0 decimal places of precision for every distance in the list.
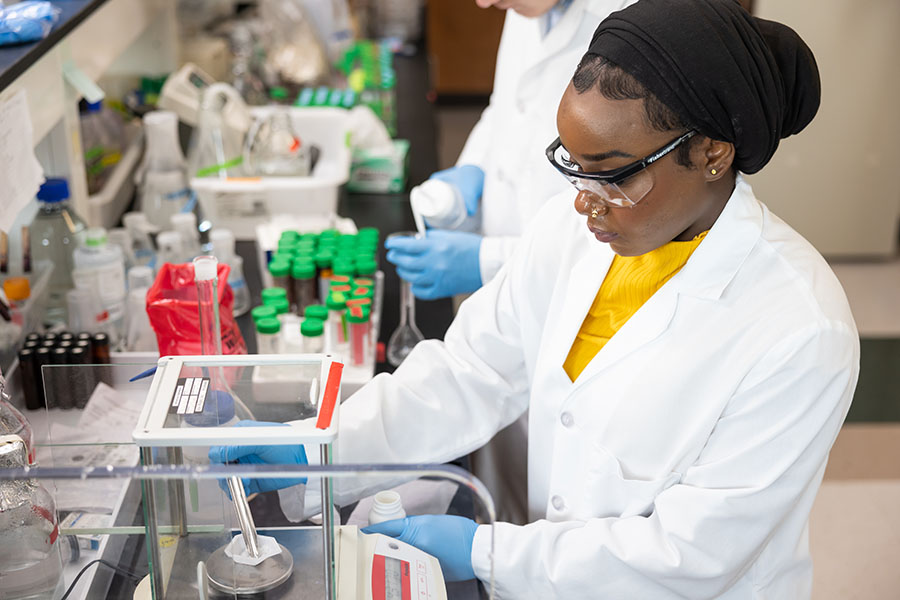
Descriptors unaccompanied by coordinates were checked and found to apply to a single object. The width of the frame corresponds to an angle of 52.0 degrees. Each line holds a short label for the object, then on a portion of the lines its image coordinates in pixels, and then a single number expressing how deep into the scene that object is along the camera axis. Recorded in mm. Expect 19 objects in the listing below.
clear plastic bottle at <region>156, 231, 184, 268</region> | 2164
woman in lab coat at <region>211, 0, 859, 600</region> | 1151
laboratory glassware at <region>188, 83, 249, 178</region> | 2707
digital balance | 1009
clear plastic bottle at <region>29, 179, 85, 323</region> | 2051
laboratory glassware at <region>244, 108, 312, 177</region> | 2654
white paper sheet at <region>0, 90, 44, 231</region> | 1667
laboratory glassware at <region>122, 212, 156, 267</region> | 2291
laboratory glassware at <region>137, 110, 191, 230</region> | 2562
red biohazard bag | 1671
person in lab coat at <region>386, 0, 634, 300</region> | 2035
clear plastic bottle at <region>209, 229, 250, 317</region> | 2137
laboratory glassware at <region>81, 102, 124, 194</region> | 2574
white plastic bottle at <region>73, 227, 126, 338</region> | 1992
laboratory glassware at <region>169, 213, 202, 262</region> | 2232
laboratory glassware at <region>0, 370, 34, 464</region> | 1201
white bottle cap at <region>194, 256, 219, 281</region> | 1390
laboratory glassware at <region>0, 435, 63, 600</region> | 1131
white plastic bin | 2531
